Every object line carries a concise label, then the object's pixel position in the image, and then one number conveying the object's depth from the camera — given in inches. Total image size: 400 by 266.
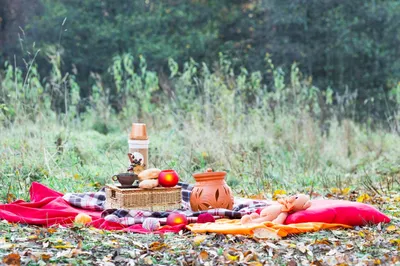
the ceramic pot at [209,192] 311.6
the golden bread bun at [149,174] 312.4
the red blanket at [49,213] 287.3
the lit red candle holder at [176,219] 287.8
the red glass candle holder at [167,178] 311.1
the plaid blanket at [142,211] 295.6
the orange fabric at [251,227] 271.4
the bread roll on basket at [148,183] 307.3
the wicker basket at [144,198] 306.8
